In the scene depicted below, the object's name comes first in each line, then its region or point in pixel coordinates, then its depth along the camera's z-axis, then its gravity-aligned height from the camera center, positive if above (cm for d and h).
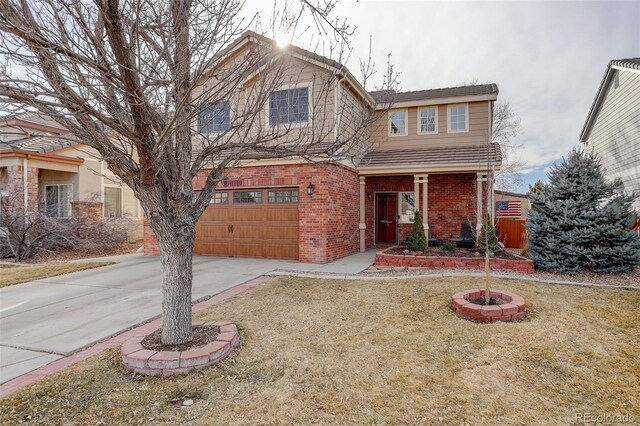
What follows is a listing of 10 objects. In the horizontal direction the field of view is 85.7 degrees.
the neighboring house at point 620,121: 1118 +344
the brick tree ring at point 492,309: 470 -134
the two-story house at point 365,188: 977 +86
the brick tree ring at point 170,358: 347 -148
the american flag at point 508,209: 1781 +25
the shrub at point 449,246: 979 -92
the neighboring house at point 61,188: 1315 +119
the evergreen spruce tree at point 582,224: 753 -23
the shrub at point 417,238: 970 -68
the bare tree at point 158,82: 274 +119
